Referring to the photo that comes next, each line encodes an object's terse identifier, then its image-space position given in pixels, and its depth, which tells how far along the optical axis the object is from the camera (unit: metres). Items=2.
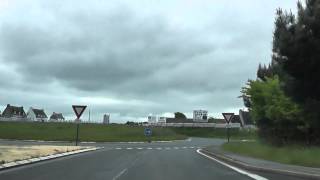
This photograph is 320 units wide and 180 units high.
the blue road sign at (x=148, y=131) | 74.88
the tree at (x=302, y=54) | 29.94
